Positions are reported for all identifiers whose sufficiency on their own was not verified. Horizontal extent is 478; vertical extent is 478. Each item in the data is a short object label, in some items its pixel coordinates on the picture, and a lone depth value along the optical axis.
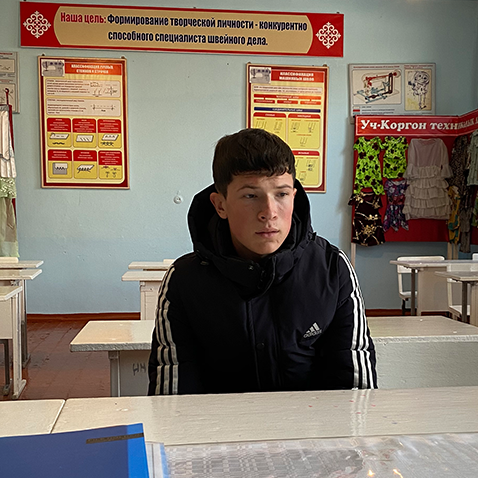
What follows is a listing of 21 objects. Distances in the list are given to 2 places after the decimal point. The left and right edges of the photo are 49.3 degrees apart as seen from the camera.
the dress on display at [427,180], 5.75
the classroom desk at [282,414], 0.75
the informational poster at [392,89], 5.81
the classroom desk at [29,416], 0.77
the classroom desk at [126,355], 1.87
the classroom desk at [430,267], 4.29
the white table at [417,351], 1.75
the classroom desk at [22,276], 3.64
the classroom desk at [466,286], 3.40
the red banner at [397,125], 5.76
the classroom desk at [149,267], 4.16
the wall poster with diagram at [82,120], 5.49
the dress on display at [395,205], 5.78
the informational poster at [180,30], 5.45
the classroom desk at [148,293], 3.38
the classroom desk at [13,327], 3.03
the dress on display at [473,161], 5.25
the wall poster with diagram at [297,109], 5.72
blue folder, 0.56
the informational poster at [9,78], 5.42
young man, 1.10
